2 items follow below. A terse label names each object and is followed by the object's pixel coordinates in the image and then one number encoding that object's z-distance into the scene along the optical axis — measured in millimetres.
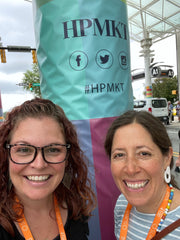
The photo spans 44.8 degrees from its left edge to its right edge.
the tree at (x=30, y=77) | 29156
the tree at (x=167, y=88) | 30938
